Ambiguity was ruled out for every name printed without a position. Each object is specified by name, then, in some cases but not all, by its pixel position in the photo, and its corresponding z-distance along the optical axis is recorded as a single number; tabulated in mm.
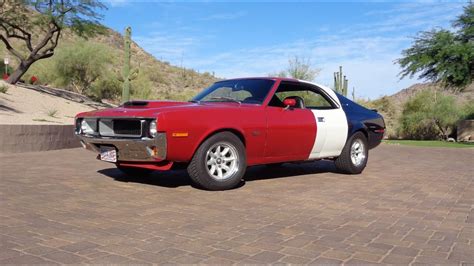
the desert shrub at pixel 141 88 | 29680
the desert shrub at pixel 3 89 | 18984
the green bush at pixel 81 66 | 28266
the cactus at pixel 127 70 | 16328
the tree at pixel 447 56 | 20953
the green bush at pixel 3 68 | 32100
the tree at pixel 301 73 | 24422
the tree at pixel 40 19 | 22203
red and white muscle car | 5828
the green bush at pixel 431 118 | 26250
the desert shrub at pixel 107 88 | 28812
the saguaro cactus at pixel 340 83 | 24641
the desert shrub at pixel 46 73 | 29297
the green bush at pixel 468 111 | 26844
